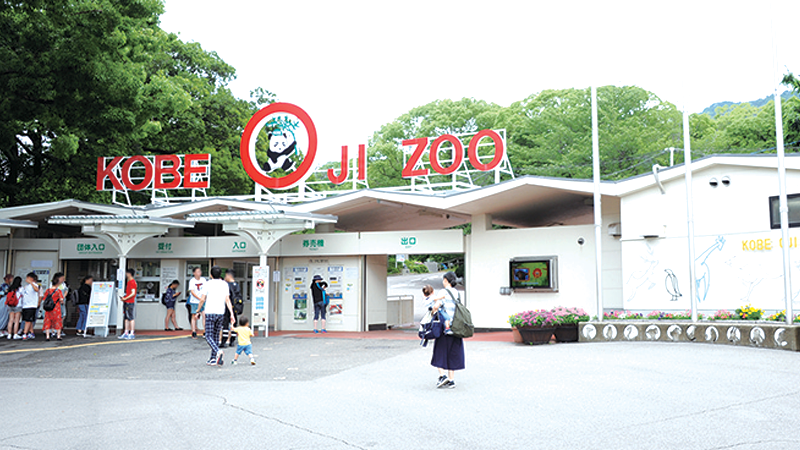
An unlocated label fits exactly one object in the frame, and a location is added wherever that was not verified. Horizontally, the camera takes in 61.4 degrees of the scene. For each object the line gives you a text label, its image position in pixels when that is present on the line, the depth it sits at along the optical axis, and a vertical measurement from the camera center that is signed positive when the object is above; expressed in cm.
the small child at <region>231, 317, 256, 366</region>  1173 -107
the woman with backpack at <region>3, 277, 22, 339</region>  1714 -70
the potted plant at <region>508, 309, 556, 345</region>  1467 -115
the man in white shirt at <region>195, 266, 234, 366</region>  1173 -51
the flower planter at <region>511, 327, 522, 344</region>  1534 -144
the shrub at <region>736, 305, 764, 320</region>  1337 -84
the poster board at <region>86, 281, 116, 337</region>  1818 -76
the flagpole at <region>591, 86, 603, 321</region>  1462 +124
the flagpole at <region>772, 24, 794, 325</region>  1220 +111
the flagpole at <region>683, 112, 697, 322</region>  1362 +134
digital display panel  1814 -3
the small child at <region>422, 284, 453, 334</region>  889 -43
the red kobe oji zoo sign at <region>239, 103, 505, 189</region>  2028 +386
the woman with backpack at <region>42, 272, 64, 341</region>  1711 -83
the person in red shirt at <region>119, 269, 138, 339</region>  1741 -77
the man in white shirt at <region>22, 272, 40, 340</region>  1708 -60
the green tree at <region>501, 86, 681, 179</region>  3022 +648
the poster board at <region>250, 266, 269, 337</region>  1778 -54
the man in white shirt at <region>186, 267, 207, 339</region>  1561 -56
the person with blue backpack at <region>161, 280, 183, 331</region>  2036 -60
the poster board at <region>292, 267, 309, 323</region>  2034 -55
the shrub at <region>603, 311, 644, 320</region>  1492 -97
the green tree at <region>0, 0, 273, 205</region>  1316 +429
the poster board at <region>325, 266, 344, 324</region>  2005 -58
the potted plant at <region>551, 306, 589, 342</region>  1481 -110
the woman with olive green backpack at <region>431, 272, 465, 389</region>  894 -103
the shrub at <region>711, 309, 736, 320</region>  1379 -92
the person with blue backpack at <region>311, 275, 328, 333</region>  1911 -52
